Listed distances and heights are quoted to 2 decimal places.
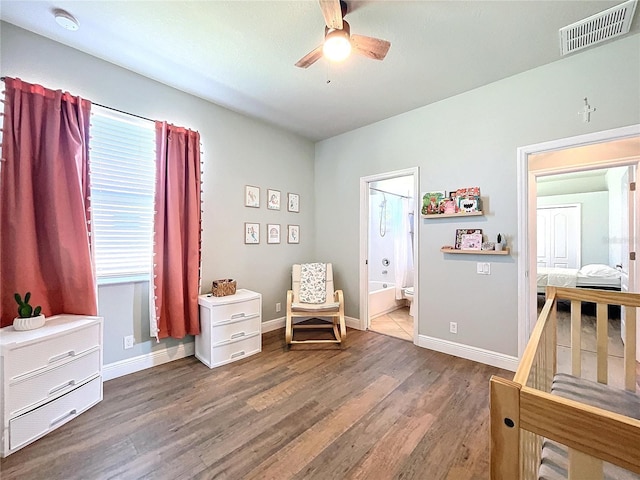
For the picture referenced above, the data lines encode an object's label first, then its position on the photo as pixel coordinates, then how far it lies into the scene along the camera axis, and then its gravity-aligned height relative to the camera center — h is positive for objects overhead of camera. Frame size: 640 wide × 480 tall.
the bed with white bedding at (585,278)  4.41 -0.63
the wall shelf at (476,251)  2.47 -0.10
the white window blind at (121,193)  2.30 +0.44
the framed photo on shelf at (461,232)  2.70 +0.09
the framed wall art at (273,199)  3.58 +0.57
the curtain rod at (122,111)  2.25 +1.16
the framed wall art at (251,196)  3.31 +0.57
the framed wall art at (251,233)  3.33 +0.10
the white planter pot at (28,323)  1.71 -0.53
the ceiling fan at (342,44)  1.57 +1.26
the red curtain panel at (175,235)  2.53 +0.06
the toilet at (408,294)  4.35 -0.88
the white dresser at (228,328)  2.57 -0.88
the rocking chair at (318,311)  3.06 -0.82
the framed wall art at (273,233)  3.59 +0.11
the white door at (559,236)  5.79 +0.11
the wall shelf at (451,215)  2.66 +0.28
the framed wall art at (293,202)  3.83 +0.57
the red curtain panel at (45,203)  1.83 +0.28
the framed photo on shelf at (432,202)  2.93 +0.44
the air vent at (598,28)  1.75 +1.50
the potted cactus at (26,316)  1.71 -0.50
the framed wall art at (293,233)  3.84 +0.11
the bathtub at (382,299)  4.18 -0.96
